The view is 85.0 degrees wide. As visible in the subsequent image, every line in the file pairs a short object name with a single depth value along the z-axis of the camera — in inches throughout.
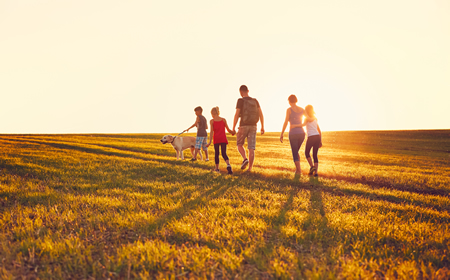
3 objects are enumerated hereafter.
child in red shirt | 423.2
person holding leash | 579.3
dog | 640.4
